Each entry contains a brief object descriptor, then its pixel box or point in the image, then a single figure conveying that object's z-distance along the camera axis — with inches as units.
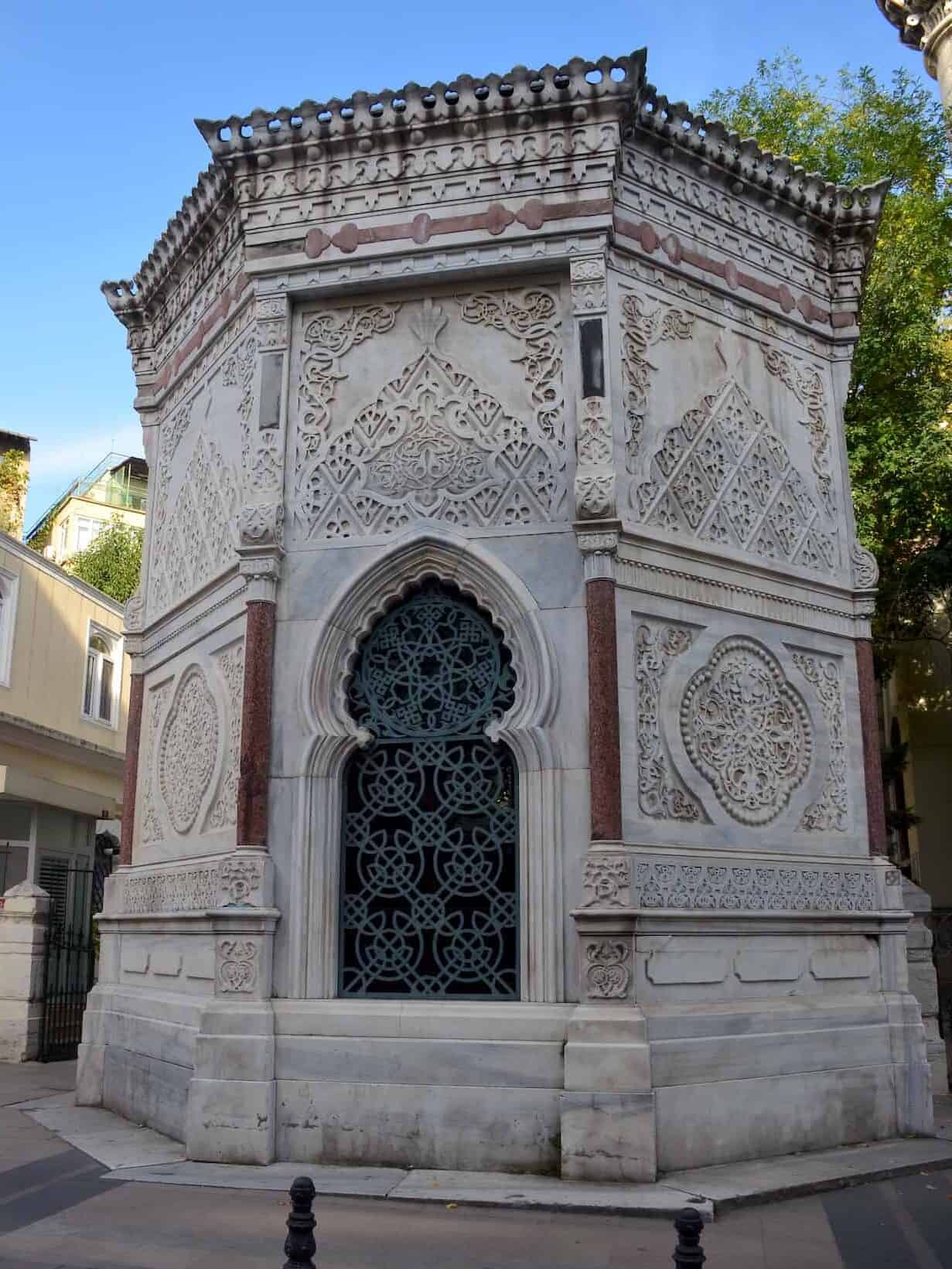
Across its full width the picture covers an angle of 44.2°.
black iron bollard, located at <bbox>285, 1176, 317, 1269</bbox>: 162.7
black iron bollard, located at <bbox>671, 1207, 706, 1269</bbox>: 152.2
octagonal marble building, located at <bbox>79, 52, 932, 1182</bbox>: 307.9
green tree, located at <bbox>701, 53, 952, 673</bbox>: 584.7
